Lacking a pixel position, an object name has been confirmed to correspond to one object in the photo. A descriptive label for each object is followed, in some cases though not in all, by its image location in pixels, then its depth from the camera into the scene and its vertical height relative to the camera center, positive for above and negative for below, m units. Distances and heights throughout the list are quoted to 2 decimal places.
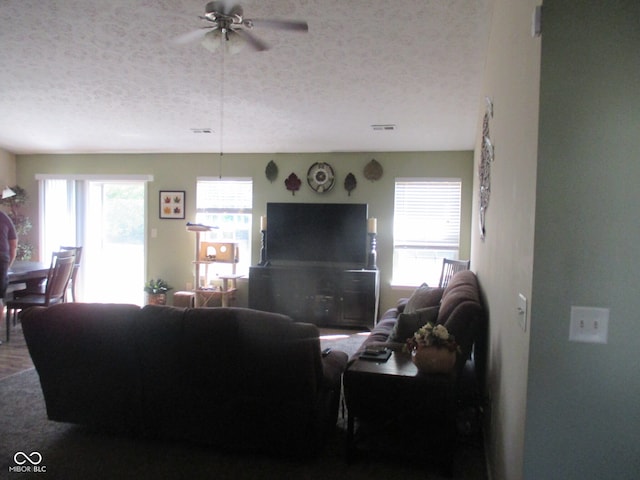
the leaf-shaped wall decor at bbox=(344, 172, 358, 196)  5.94 +0.67
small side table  2.21 -0.89
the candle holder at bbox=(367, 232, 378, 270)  5.73 -0.31
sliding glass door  6.90 -0.09
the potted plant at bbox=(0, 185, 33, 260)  6.73 +0.04
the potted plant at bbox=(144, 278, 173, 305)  6.40 -1.01
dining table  4.65 -0.59
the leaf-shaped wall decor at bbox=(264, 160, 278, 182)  6.20 +0.83
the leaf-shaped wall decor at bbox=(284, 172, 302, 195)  6.12 +0.66
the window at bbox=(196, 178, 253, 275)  6.41 +0.23
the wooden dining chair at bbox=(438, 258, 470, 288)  5.20 -0.44
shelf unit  6.08 -0.60
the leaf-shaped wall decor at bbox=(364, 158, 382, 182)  5.87 +0.84
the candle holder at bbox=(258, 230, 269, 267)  5.95 -0.33
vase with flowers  2.23 -0.63
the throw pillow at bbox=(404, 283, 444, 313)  3.65 -0.60
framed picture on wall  6.58 +0.34
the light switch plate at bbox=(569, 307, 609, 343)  1.25 -0.27
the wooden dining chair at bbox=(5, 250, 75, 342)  4.75 -0.76
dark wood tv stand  5.47 -0.86
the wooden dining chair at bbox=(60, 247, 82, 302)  5.43 -0.42
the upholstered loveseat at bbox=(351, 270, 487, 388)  2.52 -0.61
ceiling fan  2.44 +1.20
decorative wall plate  6.02 +0.74
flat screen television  5.70 -0.06
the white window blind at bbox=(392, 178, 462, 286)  5.76 +0.05
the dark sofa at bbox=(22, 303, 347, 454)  2.17 -0.82
